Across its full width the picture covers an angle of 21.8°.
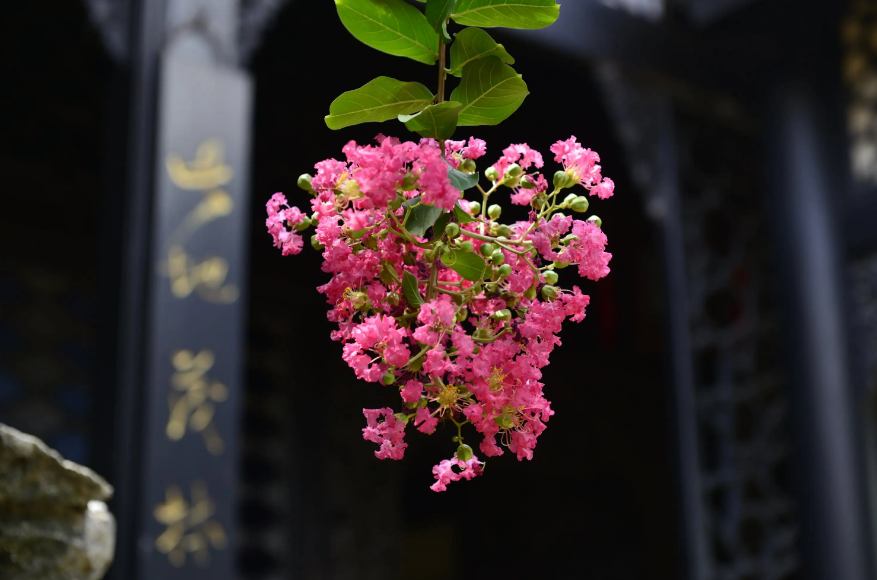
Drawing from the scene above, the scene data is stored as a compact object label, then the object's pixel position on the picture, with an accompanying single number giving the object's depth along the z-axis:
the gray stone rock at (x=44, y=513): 1.93
